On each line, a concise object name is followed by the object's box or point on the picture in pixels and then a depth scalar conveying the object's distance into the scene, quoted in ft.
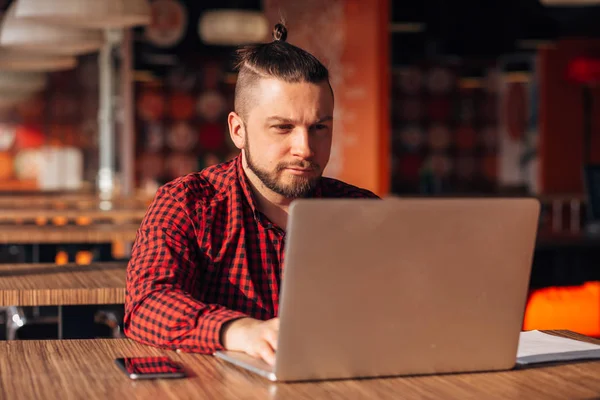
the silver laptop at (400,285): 4.92
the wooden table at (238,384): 5.05
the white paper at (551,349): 5.83
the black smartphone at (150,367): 5.33
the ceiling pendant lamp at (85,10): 14.13
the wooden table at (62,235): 13.58
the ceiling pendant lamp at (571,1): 23.26
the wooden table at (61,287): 8.16
